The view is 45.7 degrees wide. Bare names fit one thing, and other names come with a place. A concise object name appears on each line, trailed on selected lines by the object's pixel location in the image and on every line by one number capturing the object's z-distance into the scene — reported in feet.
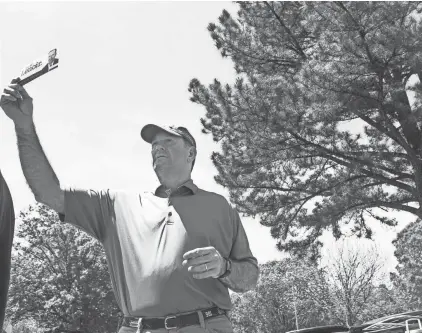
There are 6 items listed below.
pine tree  33.65
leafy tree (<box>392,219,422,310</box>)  121.11
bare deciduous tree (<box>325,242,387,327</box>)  100.48
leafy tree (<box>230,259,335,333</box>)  131.54
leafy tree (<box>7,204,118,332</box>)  83.56
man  6.19
